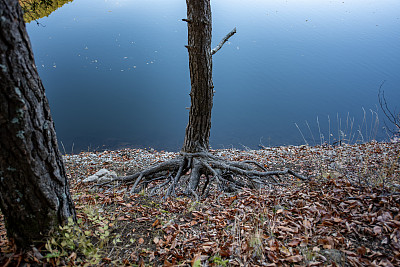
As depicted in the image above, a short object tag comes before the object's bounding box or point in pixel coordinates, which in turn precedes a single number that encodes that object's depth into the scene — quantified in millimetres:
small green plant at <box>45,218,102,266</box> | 2316
